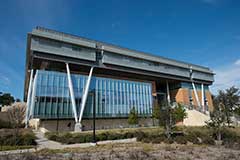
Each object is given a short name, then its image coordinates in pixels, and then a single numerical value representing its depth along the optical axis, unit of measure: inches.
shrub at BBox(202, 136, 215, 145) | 576.4
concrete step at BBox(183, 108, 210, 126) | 1688.0
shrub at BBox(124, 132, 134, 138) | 795.0
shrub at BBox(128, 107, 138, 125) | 1540.5
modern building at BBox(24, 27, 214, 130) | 1342.3
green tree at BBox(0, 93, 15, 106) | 2657.5
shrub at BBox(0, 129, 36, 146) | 583.9
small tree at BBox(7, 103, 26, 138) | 775.1
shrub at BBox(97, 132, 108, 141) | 747.4
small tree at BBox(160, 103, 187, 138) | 729.3
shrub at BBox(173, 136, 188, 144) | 594.6
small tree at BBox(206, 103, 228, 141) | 660.7
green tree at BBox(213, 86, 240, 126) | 1571.9
